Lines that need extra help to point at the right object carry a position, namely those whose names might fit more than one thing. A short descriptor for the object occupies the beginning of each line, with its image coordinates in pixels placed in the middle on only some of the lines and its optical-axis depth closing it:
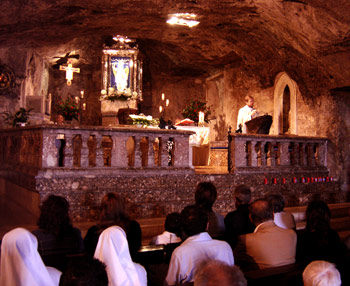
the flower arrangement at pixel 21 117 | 9.57
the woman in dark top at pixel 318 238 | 3.28
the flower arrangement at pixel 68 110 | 10.89
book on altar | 10.81
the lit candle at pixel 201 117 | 11.54
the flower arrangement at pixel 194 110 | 12.48
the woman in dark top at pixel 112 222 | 3.38
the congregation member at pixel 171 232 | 3.63
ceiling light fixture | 9.45
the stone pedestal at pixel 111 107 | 15.47
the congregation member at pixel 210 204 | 3.99
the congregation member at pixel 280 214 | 4.30
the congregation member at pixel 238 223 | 4.00
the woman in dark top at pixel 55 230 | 3.15
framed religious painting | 15.42
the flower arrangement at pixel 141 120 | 9.04
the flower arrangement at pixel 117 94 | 15.02
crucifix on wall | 15.12
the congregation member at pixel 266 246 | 3.12
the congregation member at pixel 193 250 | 2.65
